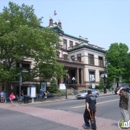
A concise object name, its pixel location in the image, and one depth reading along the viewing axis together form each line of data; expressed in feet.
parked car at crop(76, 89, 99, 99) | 90.99
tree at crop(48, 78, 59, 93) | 110.42
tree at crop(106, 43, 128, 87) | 155.84
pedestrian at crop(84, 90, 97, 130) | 26.25
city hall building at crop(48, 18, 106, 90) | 143.62
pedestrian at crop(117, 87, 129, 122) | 27.25
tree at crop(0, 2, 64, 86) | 72.08
